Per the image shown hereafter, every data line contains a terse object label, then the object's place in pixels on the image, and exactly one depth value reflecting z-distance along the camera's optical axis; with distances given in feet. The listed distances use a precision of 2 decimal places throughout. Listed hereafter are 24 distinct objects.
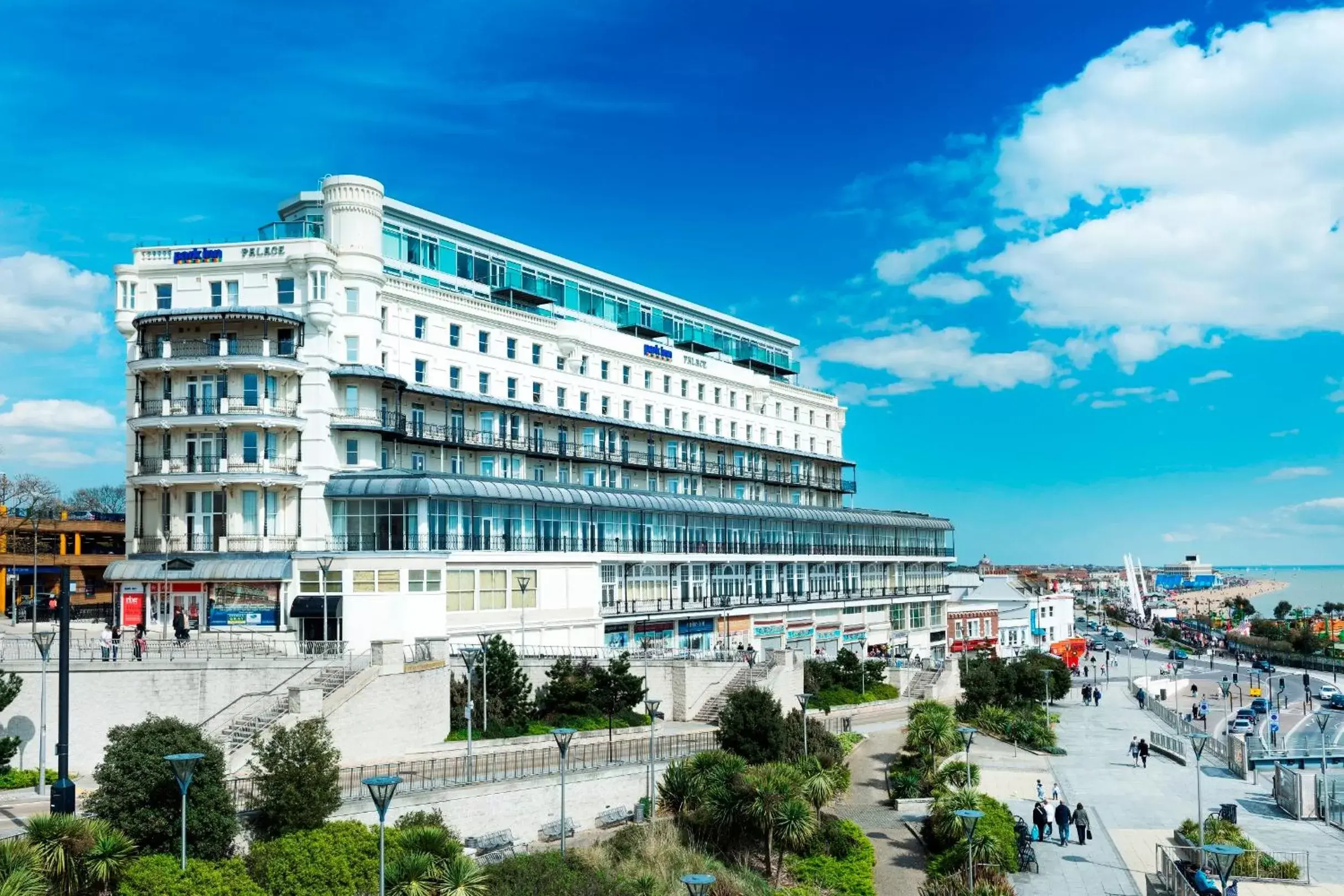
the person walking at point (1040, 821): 108.17
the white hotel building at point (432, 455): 155.43
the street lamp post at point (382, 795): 70.23
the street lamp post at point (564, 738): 95.71
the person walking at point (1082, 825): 107.34
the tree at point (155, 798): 78.33
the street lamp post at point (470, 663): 101.71
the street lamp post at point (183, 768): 74.84
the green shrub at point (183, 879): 71.82
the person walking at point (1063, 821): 106.73
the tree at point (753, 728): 117.80
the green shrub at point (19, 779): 102.22
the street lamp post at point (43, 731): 101.30
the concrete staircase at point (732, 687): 150.71
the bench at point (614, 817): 106.11
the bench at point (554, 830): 103.35
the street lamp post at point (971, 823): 89.35
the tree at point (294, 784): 83.51
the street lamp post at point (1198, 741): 112.68
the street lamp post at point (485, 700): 125.59
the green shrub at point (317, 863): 75.87
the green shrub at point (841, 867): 92.99
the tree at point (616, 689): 142.10
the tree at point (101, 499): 350.09
